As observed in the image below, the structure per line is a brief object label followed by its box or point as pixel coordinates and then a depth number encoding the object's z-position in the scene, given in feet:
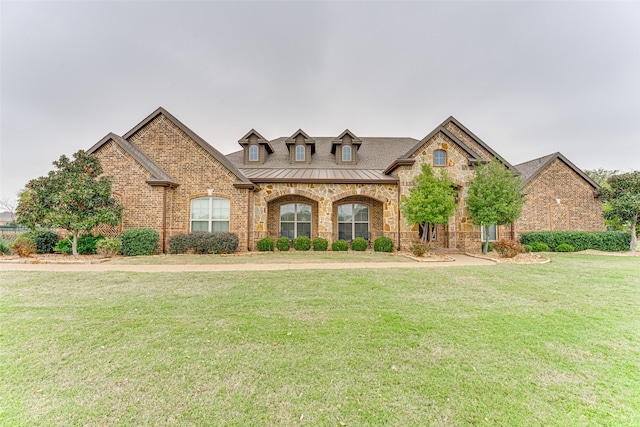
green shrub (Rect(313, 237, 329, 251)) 46.34
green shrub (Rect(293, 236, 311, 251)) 46.57
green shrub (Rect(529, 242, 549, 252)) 47.96
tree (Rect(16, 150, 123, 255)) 34.37
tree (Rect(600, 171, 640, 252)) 49.13
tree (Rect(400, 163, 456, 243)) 39.96
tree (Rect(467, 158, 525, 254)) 41.14
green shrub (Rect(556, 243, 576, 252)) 48.44
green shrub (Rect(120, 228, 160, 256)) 37.78
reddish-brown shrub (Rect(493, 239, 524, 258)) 37.88
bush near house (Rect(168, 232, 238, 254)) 40.42
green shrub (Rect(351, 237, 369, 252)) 46.75
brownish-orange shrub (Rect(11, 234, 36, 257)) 34.53
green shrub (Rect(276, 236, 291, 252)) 45.97
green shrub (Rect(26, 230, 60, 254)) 38.27
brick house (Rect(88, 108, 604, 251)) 42.55
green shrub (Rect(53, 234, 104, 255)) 37.86
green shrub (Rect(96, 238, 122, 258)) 36.05
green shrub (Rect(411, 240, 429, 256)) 38.37
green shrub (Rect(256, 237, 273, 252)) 45.14
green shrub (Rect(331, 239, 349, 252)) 46.19
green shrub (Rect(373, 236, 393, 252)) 45.19
